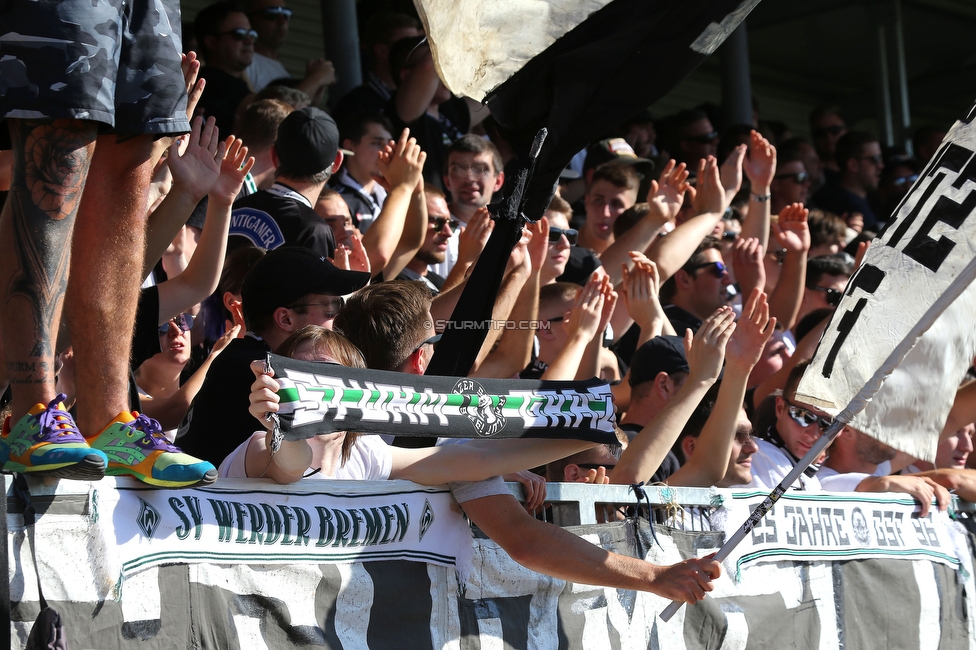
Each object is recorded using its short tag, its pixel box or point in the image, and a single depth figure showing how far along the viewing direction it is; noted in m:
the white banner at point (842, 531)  7.57
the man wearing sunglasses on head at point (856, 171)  19.84
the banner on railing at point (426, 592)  4.72
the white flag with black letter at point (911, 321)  6.50
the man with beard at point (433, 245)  11.11
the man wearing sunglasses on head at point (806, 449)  9.73
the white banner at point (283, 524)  4.96
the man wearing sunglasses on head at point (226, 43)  13.01
